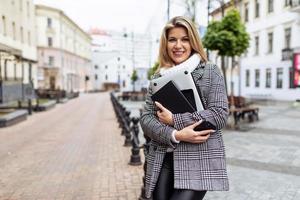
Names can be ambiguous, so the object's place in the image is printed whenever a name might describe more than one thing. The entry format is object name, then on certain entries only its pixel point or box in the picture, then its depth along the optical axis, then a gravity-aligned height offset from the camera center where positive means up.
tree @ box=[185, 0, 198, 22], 23.08 +5.64
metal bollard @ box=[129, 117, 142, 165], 6.18 -1.31
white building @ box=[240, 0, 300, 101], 22.64 +2.81
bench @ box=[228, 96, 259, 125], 11.59 -0.95
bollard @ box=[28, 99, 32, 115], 16.53 -1.11
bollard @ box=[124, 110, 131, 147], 8.17 -1.18
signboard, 18.77 +0.98
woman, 1.83 -0.29
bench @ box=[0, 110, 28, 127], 11.60 -1.20
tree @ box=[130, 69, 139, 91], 43.79 +1.19
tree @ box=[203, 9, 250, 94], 11.53 +1.76
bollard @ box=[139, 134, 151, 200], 4.14 -1.38
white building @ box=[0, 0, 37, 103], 20.23 +4.49
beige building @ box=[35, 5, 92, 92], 51.31 +6.16
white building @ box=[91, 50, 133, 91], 59.07 +3.17
